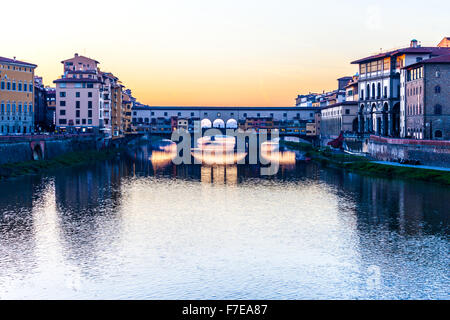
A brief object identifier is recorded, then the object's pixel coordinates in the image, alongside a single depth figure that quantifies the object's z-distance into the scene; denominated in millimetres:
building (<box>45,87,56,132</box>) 140750
